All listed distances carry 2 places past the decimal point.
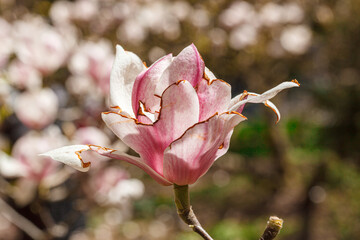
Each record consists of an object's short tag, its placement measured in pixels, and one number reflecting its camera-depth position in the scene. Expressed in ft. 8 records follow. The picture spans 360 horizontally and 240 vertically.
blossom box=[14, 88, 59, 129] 4.00
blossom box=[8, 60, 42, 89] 5.03
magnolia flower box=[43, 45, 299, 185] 2.15
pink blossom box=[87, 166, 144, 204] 5.45
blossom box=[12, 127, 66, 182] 3.72
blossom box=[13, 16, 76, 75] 5.17
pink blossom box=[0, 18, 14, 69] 4.30
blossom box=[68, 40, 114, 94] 5.15
